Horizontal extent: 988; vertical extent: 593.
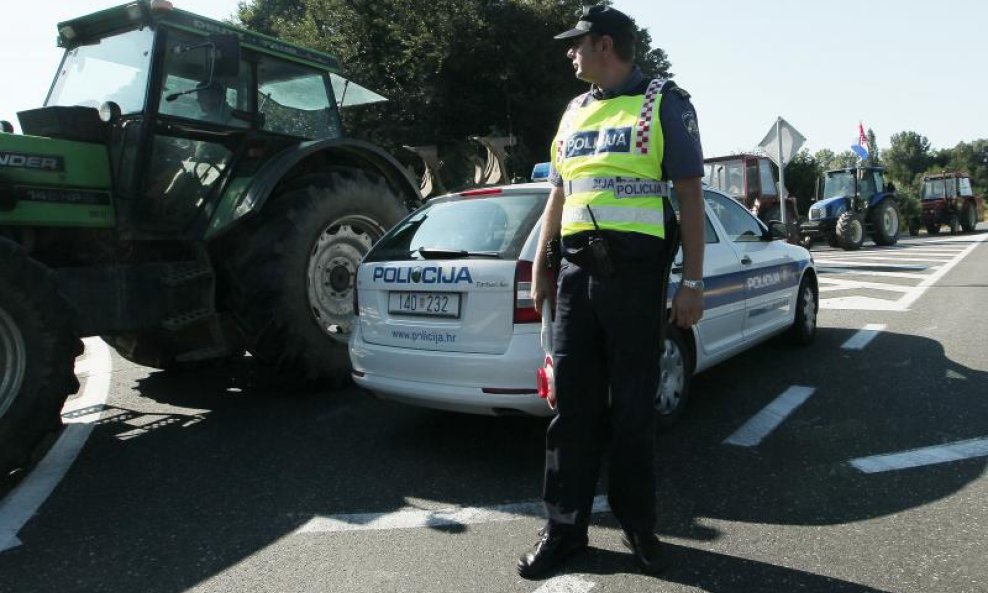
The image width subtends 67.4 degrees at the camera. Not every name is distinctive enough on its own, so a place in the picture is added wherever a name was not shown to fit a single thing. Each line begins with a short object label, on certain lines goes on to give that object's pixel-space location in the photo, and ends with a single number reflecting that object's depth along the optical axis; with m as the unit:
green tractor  4.41
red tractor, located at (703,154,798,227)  19.94
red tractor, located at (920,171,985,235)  30.22
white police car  3.76
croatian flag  24.03
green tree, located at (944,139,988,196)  89.19
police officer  2.73
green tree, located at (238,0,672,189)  24.36
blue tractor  20.42
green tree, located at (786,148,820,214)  38.41
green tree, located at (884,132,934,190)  90.25
